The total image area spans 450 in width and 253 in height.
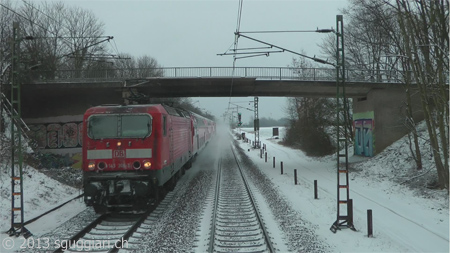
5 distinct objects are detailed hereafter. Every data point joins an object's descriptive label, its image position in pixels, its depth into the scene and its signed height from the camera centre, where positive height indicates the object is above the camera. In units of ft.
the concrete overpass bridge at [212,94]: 64.03 +6.04
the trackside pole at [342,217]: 28.76 -7.36
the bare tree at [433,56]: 38.63 +7.53
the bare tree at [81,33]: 121.80 +32.09
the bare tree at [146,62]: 195.31 +35.60
